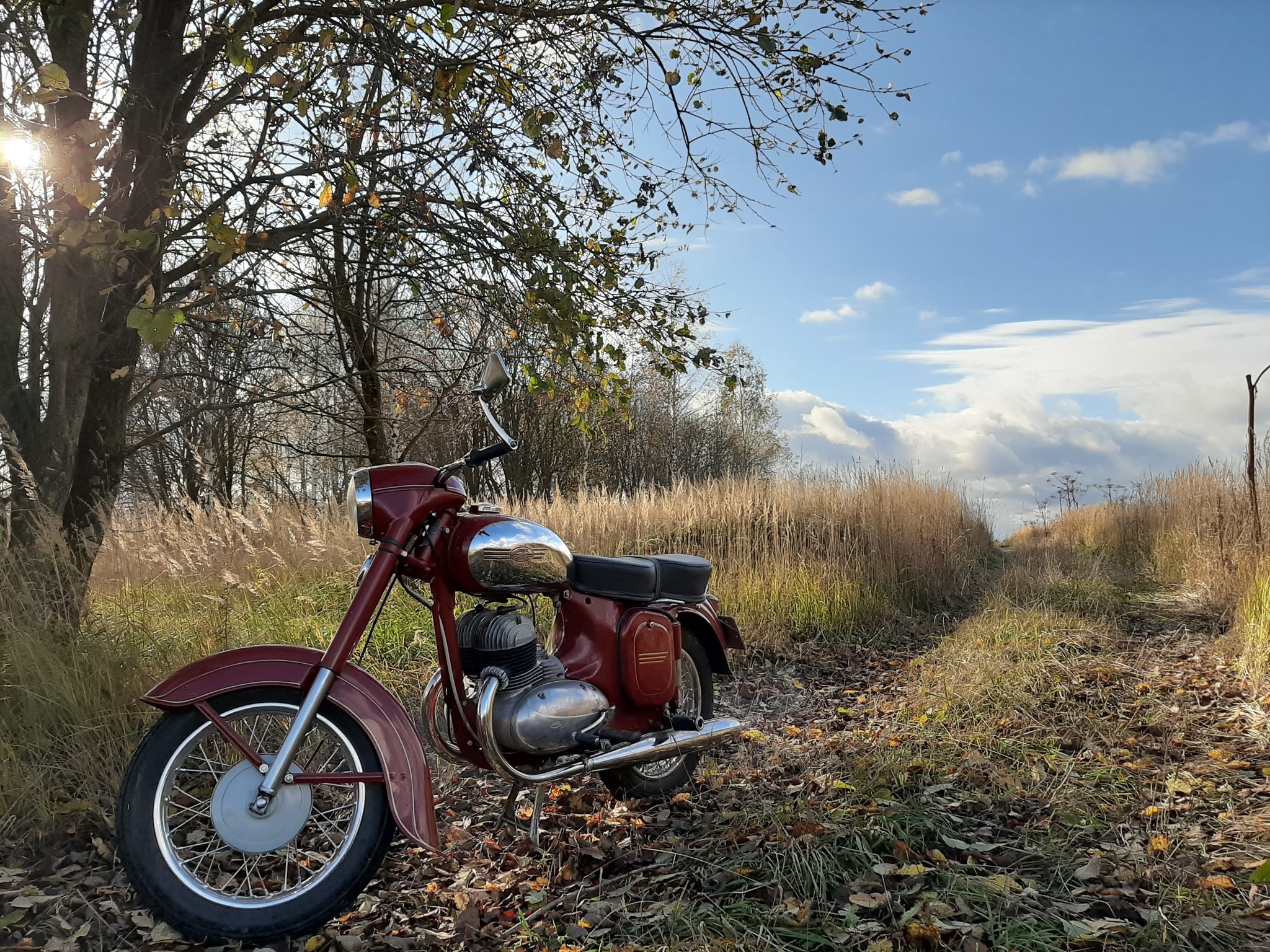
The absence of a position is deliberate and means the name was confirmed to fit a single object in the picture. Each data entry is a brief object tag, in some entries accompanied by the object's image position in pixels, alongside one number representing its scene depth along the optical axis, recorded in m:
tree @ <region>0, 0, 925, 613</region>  4.41
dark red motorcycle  2.50
